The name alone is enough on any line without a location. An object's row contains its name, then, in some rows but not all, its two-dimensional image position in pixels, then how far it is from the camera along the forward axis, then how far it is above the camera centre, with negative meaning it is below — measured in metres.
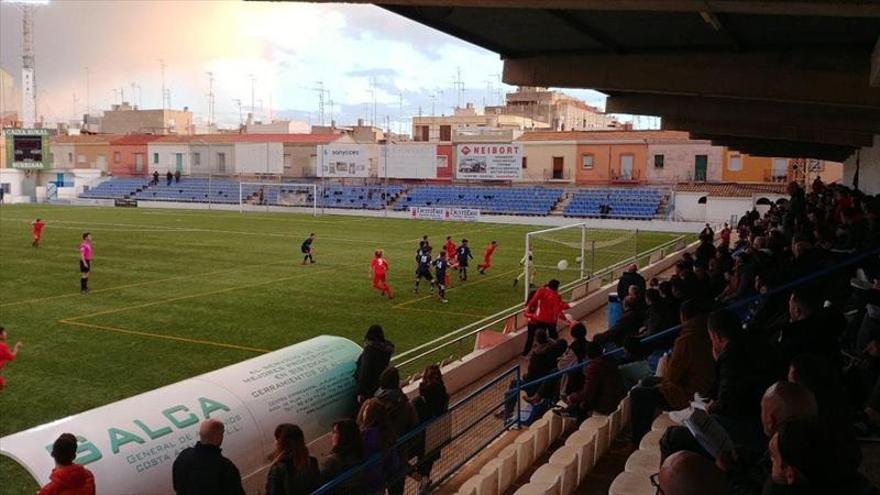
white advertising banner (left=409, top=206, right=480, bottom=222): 56.69 -2.39
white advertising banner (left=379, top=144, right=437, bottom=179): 66.25 +1.60
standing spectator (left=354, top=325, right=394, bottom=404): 10.27 -2.35
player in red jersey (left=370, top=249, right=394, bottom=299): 23.16 -2.66
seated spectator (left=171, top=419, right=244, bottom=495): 6.33 -2.34
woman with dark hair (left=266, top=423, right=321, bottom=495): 6.24 -2.30
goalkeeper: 26.32 -3.24
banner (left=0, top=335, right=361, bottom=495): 7.52 -2.59
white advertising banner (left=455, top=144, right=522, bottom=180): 62.03 +1.59
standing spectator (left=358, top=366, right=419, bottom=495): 7.31 -2.31
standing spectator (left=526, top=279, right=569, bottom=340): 14.74 -2.31
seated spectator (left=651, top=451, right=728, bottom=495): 3.59 -1.33
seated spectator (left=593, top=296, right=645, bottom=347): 10.35 -1.88
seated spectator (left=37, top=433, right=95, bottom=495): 6.50 -2.46
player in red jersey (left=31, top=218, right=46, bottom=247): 35.19 -2.51
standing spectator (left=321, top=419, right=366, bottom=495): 6.51 -2.30
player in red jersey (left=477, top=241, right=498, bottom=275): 28.36 -2.79
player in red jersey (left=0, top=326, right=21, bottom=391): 12.41 -2.81
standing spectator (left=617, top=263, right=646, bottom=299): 14.15 -1.74
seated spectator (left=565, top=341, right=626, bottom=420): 8.17 -2.09
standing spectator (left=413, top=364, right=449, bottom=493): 8.56 -2.42
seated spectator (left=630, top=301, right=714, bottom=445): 7.04 -1.65
